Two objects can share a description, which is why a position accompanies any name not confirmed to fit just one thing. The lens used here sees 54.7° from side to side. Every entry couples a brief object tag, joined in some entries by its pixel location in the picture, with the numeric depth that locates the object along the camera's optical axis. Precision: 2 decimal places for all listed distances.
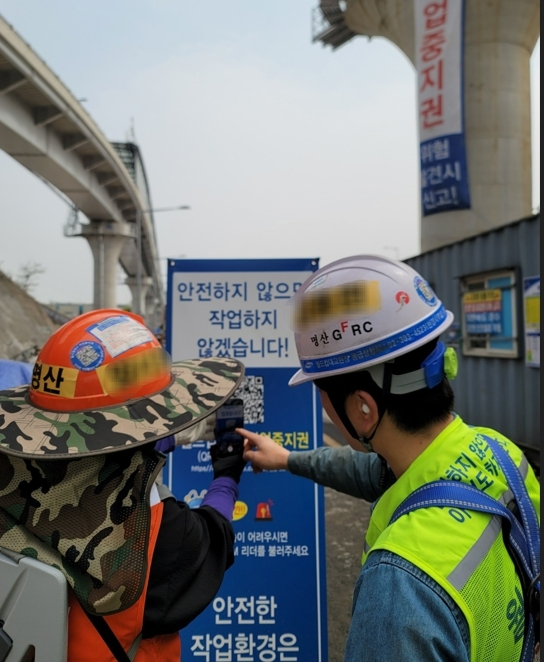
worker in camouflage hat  1.17
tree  33.47
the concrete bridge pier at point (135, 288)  33.98
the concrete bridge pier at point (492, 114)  13.08
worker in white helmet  0.88
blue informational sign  2.55
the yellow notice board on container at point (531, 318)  5.64
